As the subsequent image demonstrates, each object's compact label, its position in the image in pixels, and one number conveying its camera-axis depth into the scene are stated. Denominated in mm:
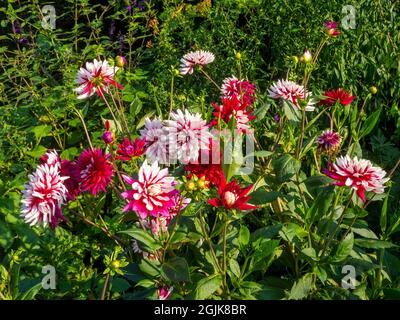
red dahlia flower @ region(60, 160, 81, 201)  1386
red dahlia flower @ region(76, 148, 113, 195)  1326
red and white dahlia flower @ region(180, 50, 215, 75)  2074
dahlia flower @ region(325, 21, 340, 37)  1893
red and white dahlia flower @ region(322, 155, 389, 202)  1327
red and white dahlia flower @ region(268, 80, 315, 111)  1751
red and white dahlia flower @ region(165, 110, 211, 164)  1247
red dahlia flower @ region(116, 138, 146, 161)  1404
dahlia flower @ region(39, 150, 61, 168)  1400
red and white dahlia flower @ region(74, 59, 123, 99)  1594
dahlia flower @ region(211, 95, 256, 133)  1457
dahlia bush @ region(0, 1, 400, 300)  1281
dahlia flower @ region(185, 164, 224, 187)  1270
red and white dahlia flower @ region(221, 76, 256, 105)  1827
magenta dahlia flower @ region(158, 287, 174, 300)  1434
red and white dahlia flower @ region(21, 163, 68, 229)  1310
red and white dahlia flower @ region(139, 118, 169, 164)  1340
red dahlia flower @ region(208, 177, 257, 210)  1225
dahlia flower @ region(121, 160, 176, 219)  1230
